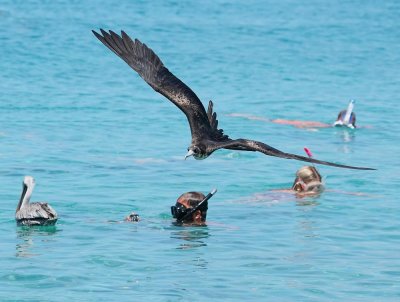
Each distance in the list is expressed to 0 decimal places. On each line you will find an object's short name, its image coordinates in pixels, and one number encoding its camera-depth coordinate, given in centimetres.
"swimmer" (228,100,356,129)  2766
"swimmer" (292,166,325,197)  1980
